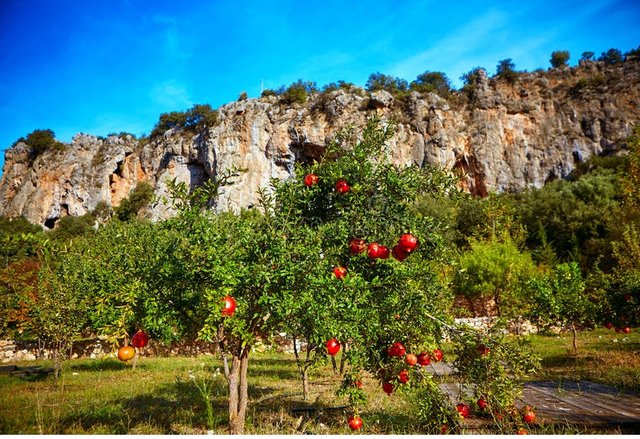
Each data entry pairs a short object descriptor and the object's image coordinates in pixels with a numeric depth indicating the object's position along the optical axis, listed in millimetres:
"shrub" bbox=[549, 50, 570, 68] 65312
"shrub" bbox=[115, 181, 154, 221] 61500
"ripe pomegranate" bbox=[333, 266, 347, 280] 4828
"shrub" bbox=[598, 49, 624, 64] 62312
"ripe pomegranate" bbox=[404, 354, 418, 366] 5188
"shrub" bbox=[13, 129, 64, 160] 69544
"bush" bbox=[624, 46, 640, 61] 58606
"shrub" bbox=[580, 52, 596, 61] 64375
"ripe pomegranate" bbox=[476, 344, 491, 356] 5664
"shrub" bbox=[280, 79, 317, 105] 61047
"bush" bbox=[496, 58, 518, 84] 63344
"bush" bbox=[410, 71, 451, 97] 63219
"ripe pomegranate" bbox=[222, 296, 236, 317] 4109
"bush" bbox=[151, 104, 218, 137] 62281
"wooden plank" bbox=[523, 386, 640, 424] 6211
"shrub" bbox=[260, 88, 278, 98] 64250
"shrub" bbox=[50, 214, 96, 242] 54906
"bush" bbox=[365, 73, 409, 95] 65188
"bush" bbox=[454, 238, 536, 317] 25625
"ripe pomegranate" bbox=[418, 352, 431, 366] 5422
